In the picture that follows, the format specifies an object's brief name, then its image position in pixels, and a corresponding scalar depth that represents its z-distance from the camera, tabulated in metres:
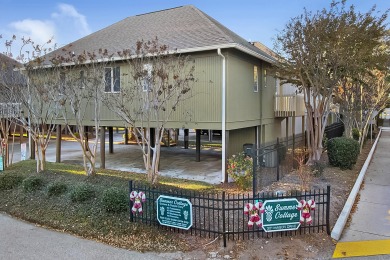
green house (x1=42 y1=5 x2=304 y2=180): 12.09
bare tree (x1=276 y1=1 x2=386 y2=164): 11.44
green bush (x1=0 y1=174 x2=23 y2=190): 9.50
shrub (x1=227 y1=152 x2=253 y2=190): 9.38
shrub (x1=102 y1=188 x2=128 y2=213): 7.10
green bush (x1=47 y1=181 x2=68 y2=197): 8.42
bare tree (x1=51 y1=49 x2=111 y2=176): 10.73
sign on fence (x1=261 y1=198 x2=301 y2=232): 5.98
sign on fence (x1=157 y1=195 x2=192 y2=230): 6.12
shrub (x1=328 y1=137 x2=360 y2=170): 11.89
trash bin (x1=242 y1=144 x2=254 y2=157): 15.17
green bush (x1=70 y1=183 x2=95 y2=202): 7.82
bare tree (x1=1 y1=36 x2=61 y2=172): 11.44
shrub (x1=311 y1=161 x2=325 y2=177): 10.52
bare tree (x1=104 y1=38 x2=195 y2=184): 9.35
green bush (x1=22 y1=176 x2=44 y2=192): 8.95
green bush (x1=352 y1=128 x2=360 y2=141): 20.59
